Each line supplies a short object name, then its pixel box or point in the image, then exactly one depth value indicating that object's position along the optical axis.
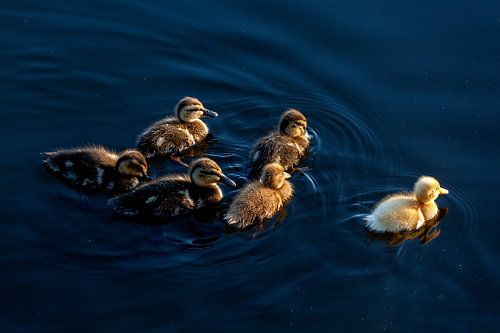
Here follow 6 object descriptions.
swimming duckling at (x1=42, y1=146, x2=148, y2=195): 14.20
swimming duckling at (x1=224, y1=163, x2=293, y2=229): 13.58
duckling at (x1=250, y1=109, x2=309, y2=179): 14.91
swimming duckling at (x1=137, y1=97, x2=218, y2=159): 15.27
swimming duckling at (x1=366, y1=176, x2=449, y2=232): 13.49
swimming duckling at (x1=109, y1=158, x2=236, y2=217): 13.75
